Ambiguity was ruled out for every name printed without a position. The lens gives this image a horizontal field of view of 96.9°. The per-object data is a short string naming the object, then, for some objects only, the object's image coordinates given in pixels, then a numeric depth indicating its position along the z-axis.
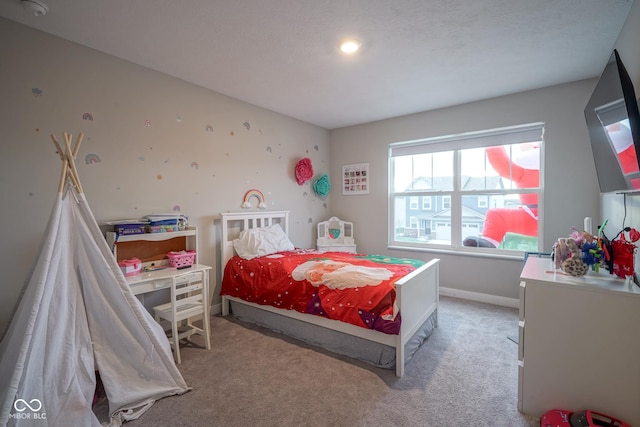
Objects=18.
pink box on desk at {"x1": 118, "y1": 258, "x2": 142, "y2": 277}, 2.36
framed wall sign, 4.68
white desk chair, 2.31
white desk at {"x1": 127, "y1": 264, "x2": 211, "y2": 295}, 2.25
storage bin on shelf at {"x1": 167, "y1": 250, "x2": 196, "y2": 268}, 2.69
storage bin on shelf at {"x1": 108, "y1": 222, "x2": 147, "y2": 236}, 2.37
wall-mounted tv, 1.48
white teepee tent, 1.51
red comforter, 2.21
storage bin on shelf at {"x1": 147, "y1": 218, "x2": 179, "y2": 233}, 2.54
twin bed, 2.20
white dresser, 1.52
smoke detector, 1.81
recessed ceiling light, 2.28
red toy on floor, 1.50
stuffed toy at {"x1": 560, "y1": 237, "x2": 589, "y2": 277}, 1.72
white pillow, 3.35
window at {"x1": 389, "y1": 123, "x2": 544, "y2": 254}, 3.52
